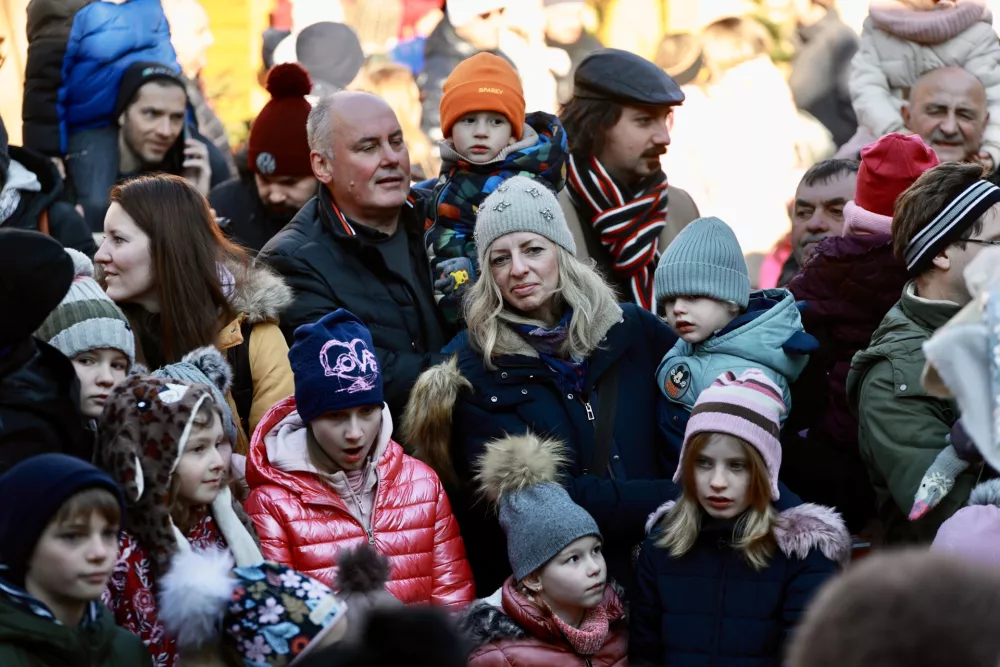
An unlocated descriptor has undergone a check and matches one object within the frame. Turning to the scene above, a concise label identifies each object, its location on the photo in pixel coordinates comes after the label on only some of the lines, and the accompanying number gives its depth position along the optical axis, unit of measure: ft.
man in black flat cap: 35.93
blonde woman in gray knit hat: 28.68
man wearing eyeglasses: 27.73
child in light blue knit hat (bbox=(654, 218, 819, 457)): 29.00
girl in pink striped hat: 26.06
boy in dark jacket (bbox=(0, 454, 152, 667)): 20.71
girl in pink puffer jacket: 26.82
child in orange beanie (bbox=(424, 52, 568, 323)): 32.75
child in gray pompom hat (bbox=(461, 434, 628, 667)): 26.80
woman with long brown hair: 30.04
